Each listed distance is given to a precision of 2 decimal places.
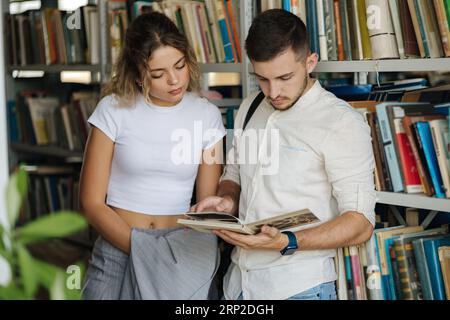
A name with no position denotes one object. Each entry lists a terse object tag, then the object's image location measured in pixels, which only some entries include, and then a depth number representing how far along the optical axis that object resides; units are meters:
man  2.78
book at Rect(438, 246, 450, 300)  2.96
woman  2.97
